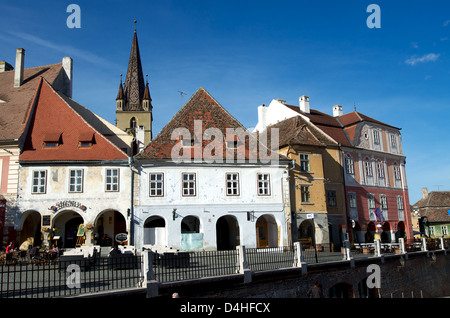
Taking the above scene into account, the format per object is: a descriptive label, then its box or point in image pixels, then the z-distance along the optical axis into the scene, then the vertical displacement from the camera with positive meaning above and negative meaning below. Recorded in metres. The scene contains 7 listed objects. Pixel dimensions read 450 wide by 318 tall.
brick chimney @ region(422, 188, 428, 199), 58.32 +4.48
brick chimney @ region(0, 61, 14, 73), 35.62 +14.90
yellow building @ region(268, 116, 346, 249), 29.67 +3.20
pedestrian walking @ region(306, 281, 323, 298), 15.23 -2.28
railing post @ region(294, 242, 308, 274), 17.91 -1.25
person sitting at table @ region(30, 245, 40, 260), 19.34 -0.60
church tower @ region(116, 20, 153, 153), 67.25 +21.85
